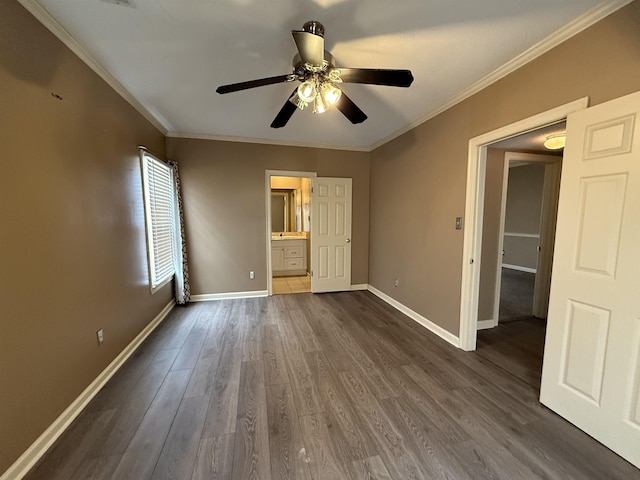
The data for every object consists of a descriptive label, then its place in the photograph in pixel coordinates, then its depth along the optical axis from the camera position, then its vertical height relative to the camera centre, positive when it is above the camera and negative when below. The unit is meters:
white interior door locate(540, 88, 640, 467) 1.44 -0.40
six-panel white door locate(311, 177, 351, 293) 4.56 -0.32
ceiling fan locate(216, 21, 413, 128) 1.45 +0.89
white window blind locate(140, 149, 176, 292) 3.03 +0.00
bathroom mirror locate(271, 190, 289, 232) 6.59 +0.17
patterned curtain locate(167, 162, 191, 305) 3.91 -0.69
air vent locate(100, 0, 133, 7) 1.48 +1.23
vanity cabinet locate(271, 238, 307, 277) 5.93 -0.95
